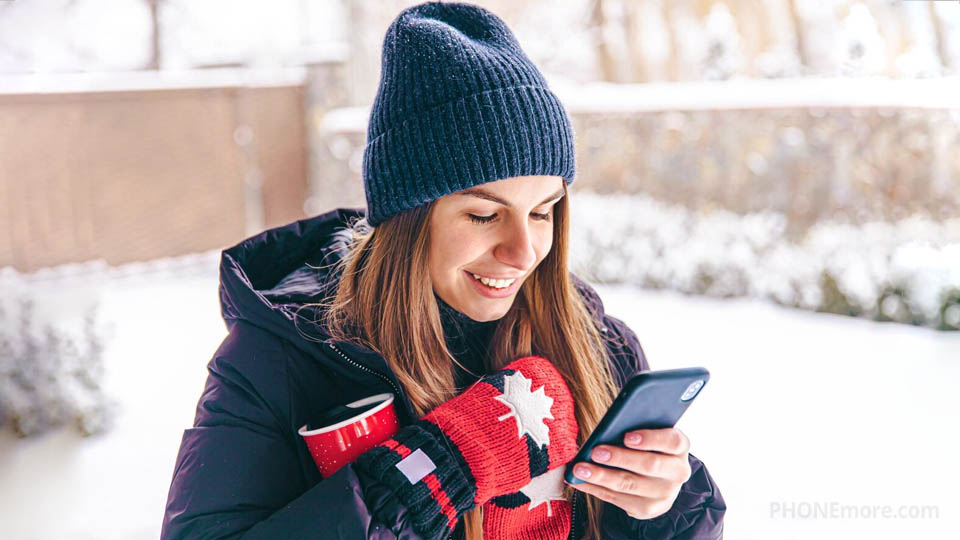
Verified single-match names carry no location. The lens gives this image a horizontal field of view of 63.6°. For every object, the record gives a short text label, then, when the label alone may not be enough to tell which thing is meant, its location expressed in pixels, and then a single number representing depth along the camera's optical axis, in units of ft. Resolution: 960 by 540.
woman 3.46
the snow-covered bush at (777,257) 13.89
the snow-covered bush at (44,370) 11.10
